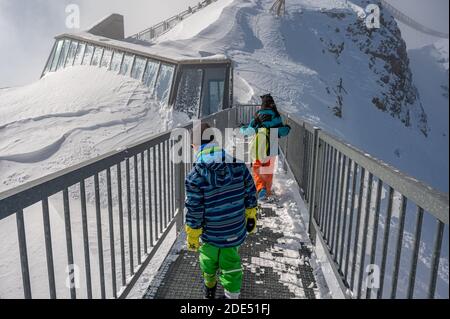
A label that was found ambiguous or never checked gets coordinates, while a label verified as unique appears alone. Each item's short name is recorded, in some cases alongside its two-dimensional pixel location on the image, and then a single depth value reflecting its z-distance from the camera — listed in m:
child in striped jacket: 3.00
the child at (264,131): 6.04
